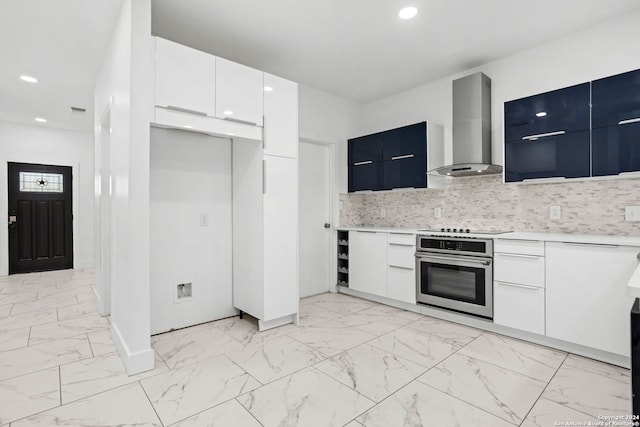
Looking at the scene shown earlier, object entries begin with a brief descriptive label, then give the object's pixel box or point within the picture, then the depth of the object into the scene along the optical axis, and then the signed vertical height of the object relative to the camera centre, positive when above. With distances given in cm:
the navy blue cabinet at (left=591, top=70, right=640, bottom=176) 246 +69
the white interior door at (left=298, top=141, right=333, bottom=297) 429 -5
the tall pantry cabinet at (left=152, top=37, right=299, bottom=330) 263 +34
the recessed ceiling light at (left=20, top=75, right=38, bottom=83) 380 +158
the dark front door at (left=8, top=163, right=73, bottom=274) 576 -7
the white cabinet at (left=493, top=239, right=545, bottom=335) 269 -60
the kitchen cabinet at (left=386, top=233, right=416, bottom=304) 359 -59
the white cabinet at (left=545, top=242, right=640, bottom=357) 230 -59
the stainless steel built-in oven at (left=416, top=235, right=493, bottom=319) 302 -58
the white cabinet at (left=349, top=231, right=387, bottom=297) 389 -58
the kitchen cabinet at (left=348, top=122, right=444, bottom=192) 373 +69
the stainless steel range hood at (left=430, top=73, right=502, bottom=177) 336 +90
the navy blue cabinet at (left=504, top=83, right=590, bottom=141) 271 +88
